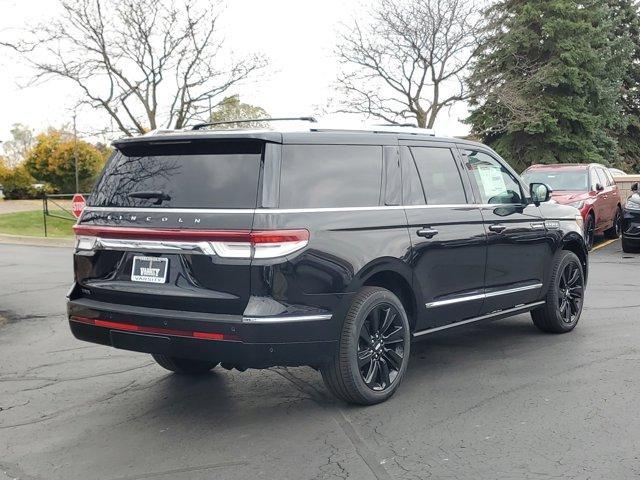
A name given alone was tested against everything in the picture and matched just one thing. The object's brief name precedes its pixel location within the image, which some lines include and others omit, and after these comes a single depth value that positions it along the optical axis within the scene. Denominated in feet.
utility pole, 140.77
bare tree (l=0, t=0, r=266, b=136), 85.25
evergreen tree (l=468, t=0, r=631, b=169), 98.27
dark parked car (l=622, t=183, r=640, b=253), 45.55
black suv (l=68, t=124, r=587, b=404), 13.82
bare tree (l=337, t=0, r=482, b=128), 88.89
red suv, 47.09
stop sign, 56.75
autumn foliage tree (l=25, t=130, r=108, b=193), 147.95
